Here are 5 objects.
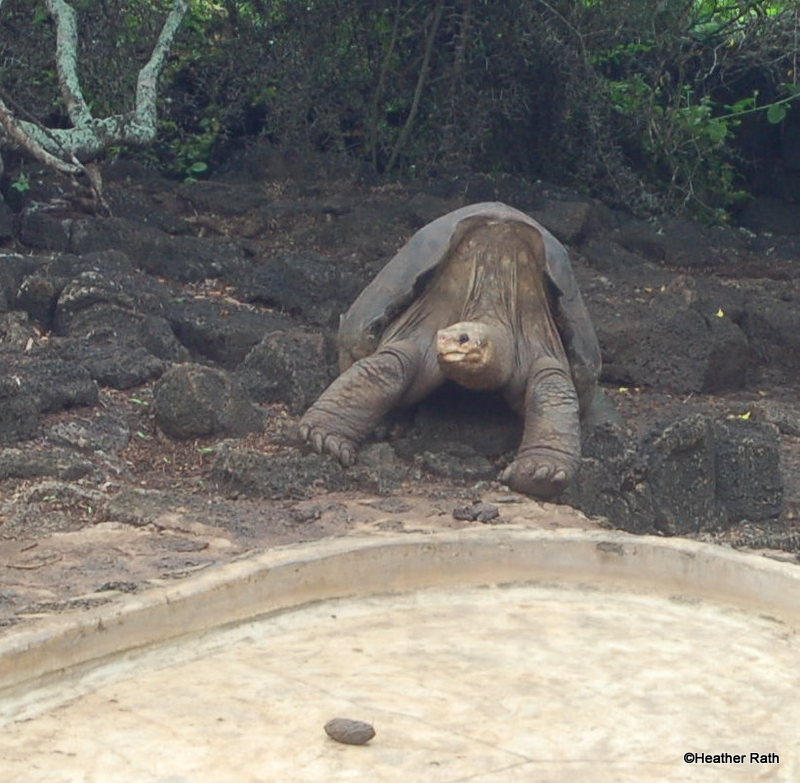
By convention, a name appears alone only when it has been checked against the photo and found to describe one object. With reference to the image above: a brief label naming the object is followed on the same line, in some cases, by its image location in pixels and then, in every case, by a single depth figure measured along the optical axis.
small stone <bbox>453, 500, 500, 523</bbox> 9.88
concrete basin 6.29
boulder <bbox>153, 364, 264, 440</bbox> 11.75
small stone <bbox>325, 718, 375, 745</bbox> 6.35
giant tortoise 11.63
